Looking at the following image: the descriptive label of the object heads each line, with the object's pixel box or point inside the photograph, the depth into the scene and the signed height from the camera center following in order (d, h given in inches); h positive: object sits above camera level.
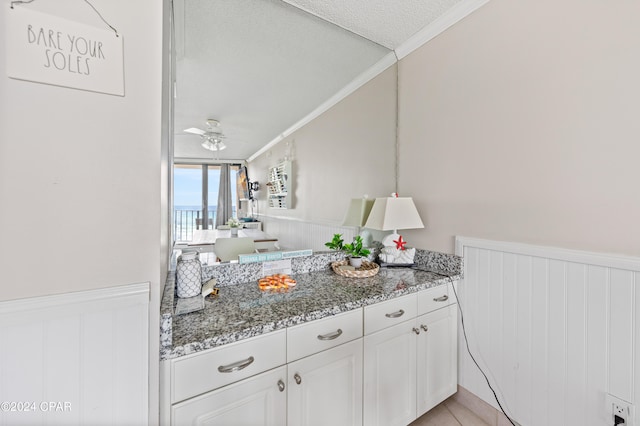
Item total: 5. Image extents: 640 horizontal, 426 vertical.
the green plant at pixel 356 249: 67.3 -9.8
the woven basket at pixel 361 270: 60.8 -13.8
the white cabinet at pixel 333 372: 32.8 -24.9
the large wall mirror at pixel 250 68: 52.4 +34.0
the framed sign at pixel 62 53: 24.7 +15.9
